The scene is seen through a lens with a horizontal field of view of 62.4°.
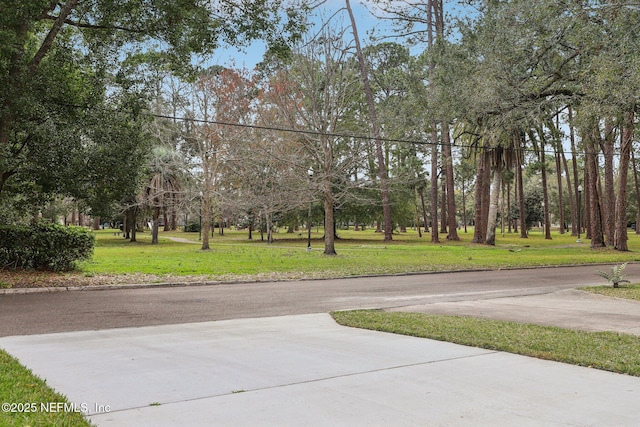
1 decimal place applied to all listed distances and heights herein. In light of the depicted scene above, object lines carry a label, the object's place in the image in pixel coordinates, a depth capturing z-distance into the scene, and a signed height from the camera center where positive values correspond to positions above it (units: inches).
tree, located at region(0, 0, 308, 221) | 514.3 +191.1
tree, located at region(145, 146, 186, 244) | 1358.9 +156.0
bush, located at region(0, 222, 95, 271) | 579.2 -18.3
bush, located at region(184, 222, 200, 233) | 2497.5 +8.5
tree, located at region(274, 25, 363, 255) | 938.7 +225.2
